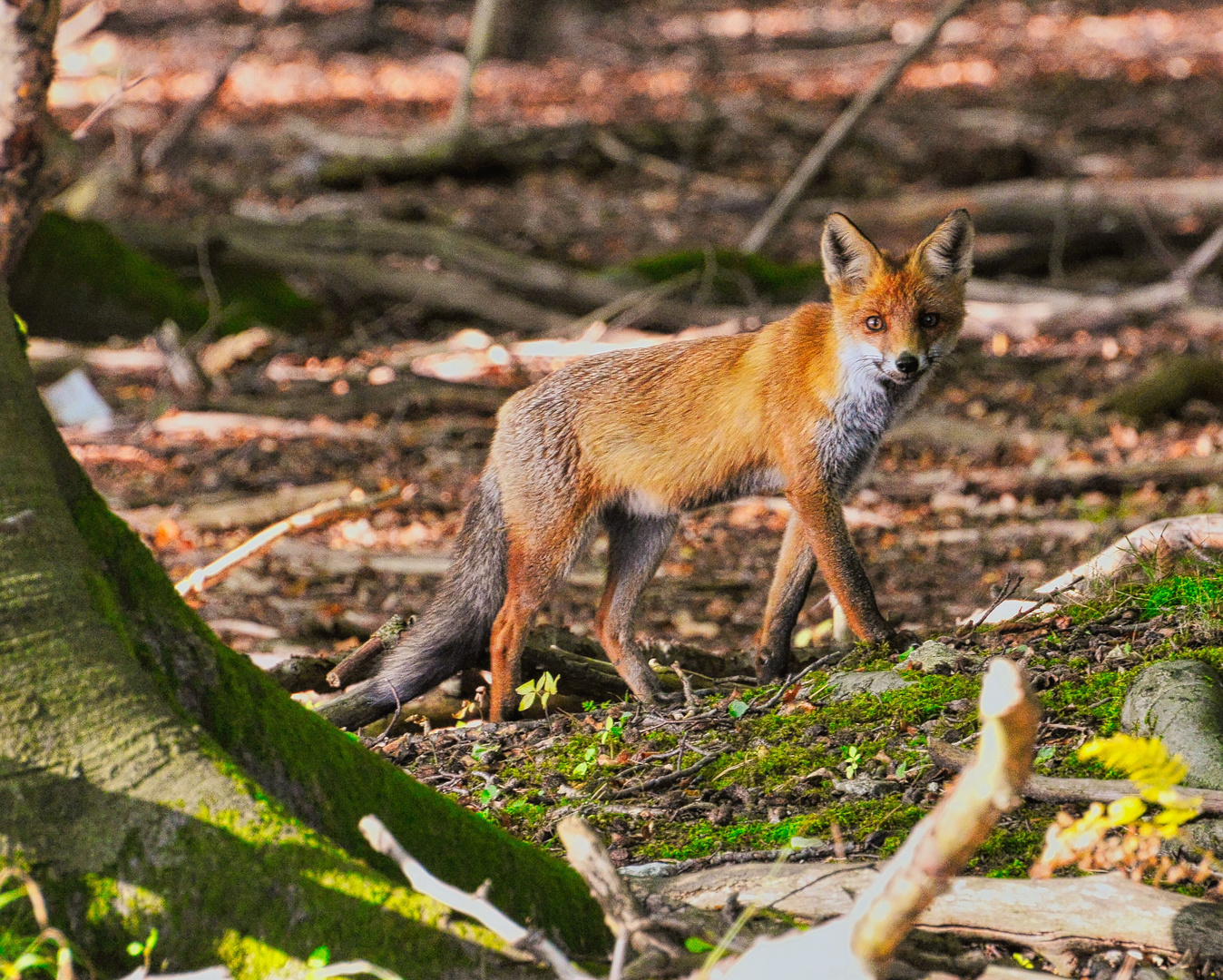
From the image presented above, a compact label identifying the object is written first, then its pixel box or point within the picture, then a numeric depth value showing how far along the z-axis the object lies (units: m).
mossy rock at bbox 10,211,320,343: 23.61
